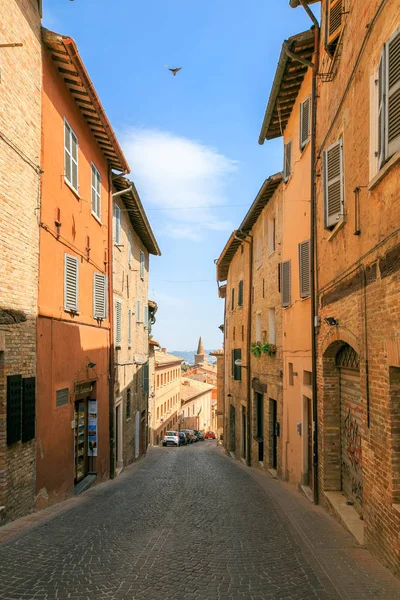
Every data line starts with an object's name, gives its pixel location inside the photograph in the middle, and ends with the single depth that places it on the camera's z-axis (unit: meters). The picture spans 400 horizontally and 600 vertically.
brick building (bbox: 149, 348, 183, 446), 43.94
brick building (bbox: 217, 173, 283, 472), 17.33
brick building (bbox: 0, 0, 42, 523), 9.02
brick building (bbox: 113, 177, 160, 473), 19.09
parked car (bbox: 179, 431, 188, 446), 47.13
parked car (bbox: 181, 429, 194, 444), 50.36
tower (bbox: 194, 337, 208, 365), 130.75
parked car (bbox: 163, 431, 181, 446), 45.00
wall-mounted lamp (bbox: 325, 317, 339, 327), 9.52
